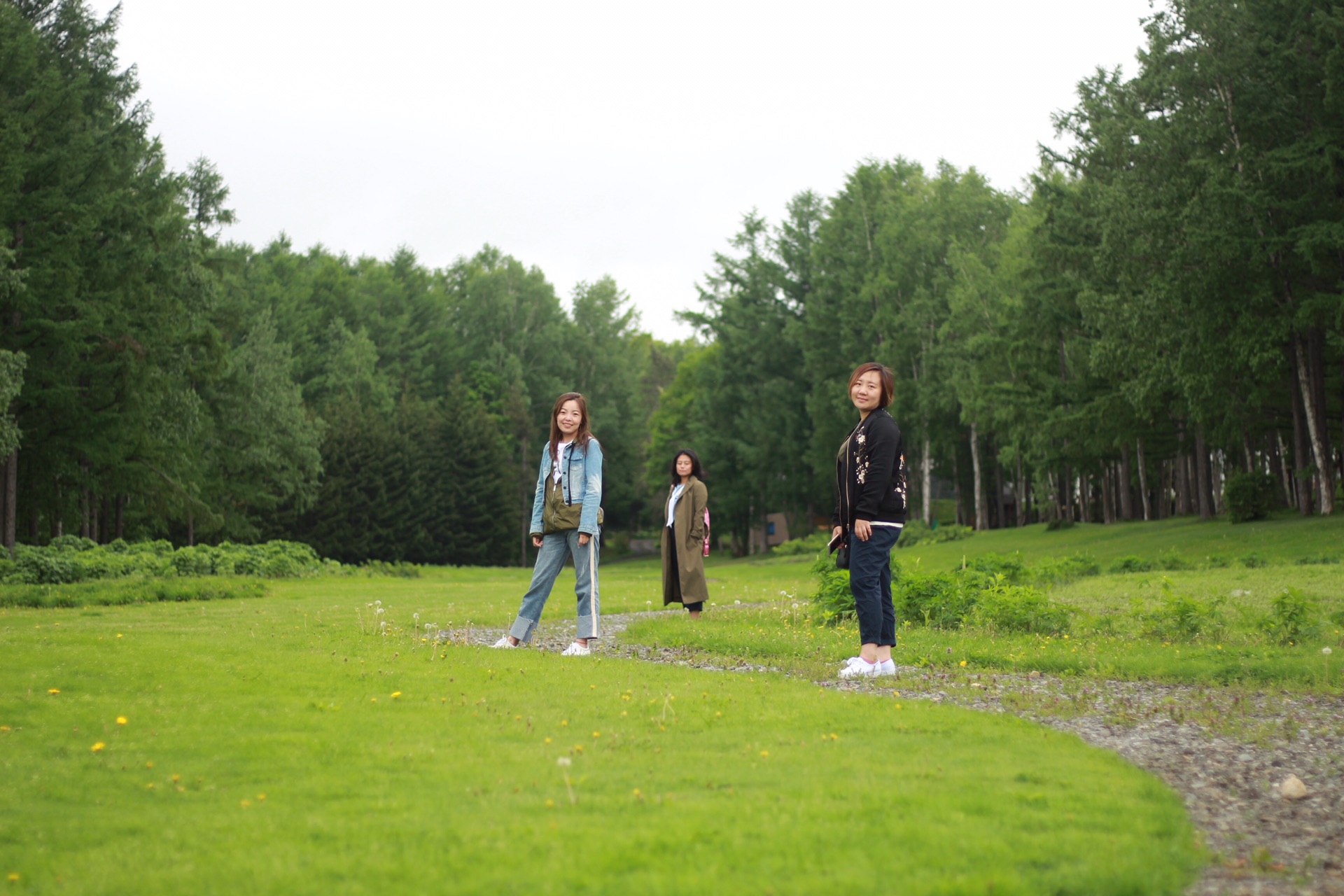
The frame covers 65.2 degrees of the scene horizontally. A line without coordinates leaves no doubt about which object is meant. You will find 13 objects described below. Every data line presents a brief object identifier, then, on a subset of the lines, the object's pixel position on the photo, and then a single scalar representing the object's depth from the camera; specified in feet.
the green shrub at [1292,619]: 31.22
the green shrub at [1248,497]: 92.58
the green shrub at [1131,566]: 69.67
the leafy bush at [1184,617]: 33.09
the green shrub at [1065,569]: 57.98
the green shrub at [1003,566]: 43.80
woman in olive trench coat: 42.83
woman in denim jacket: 31.35
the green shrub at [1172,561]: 69.00
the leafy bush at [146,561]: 61.52
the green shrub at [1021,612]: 35.29
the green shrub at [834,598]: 38.74
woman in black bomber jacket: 25.95
